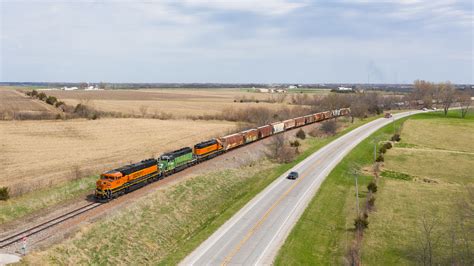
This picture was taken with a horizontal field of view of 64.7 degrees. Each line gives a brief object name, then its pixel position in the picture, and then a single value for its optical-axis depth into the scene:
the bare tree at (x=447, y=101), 141.99
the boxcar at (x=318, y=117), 112.81
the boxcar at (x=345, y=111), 138.57
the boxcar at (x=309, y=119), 105.59
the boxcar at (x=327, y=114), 119.95
